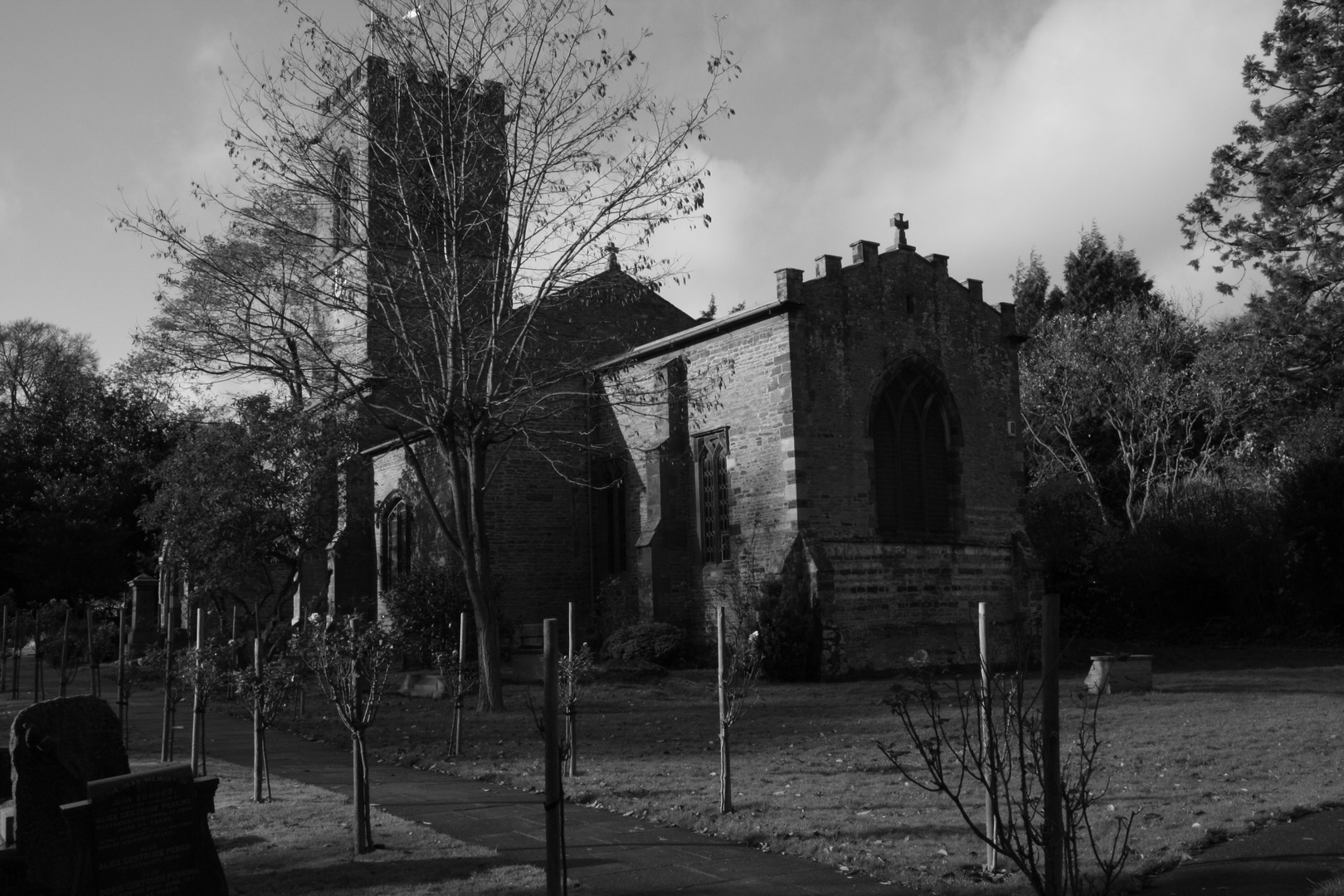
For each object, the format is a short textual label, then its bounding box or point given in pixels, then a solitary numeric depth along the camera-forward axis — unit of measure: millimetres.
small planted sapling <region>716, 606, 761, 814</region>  10320
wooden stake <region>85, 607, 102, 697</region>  17469
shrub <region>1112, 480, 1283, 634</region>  29547
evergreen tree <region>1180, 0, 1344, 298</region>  26875
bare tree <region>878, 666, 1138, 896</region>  4895
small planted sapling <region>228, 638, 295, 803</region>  11648
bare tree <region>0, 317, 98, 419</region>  55969
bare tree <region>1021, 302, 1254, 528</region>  36031
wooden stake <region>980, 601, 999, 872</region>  5101
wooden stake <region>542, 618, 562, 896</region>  6906
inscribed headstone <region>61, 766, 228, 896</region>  7500
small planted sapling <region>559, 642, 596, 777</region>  12438
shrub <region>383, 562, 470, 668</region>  26625
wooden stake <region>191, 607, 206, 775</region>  12617
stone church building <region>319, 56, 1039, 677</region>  23156
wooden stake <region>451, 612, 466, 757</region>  14317
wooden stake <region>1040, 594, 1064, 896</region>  5004
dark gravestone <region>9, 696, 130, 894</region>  8398
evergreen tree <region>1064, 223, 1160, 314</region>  50812
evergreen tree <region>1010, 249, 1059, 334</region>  52656
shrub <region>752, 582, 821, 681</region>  22219
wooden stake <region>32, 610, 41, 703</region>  20453
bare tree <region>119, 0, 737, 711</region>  18531
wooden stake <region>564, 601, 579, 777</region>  12398
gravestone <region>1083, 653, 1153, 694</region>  18641
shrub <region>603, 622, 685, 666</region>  23875
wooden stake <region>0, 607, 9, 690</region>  23841
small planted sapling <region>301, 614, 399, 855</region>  9133
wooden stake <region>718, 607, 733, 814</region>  10289
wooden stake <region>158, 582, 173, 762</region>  13508
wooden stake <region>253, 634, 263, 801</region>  11578
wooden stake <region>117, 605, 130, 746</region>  14472
